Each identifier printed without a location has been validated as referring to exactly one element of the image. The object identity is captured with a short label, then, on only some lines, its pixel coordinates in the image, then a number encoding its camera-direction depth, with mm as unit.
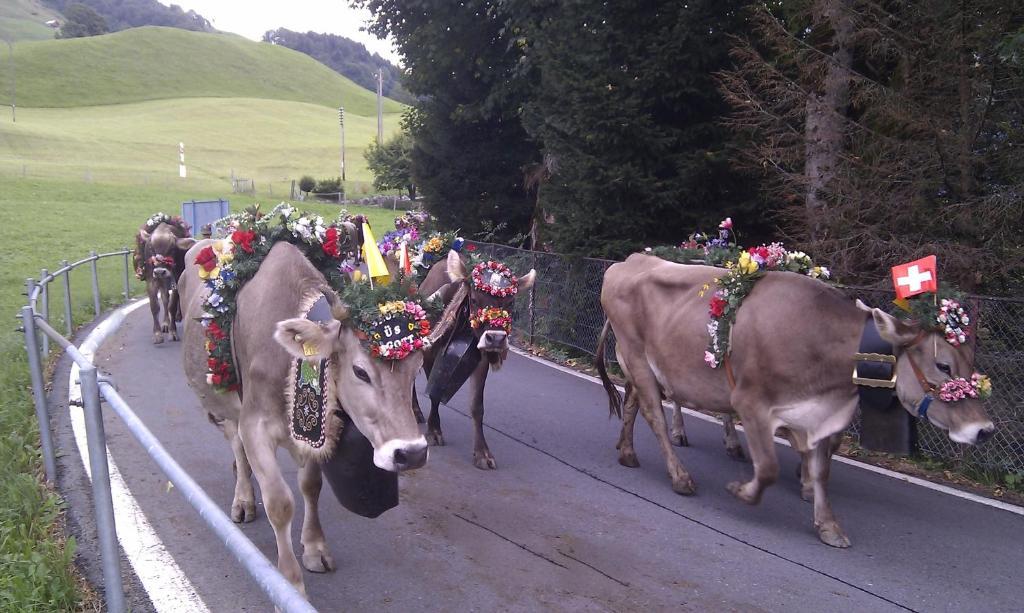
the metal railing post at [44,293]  9742
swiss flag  5219
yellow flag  4508
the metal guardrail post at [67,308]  11836
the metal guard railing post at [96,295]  14766
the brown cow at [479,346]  6910
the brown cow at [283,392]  4074
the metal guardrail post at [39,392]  5449
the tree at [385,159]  43447
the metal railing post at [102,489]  3127
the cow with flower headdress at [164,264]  12336
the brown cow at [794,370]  5203
